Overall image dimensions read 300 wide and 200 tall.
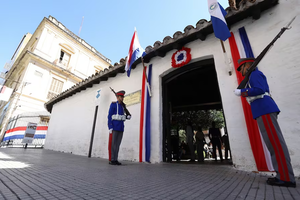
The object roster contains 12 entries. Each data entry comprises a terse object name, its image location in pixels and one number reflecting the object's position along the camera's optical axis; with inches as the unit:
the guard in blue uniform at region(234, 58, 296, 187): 68.3
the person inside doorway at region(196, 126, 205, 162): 231.0
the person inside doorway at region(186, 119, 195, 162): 235.6
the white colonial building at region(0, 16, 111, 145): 565.6
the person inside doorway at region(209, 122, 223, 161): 246.8
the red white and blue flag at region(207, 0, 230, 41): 115.3
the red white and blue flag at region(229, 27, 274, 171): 97.3
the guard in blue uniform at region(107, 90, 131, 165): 144.9
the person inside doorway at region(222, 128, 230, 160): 272.5
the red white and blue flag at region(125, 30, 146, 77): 179.6
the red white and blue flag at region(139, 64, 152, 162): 162.9
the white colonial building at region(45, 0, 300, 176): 105.6
